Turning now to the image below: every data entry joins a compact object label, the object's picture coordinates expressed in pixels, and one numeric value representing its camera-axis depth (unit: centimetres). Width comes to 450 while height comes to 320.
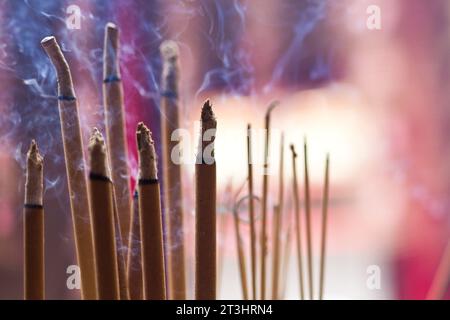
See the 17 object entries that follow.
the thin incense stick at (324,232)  74
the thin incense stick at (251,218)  69
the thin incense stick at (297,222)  72
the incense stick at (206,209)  61
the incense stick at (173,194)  67
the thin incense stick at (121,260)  64
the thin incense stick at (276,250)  73
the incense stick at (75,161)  64
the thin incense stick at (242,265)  72
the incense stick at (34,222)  61
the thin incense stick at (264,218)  70
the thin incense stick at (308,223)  73
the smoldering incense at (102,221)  59
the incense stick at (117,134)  67
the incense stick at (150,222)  60
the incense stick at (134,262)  64
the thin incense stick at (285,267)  77
